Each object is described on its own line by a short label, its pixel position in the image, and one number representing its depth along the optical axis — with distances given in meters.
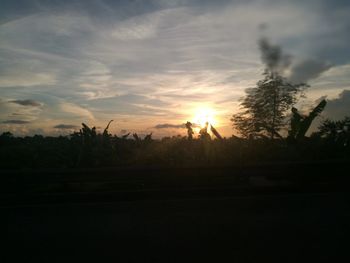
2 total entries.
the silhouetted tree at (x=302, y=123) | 18.98
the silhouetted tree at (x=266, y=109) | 22.44
